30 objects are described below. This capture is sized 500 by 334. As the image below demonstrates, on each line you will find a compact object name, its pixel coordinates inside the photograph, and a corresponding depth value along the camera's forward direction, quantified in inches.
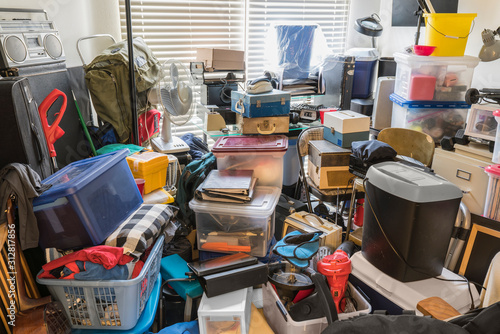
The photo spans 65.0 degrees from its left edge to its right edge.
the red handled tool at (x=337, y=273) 66.0
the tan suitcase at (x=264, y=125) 100.3
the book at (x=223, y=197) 80.4
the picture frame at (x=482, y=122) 81.8
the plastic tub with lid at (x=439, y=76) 98.0
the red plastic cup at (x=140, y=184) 82.2
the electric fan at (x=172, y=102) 98.5
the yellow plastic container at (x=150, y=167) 83.7
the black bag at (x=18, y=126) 60.7
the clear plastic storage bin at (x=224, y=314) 63.6
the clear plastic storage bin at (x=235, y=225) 80.4
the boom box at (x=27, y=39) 73.9
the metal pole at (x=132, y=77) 95.3
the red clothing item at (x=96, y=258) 56.4
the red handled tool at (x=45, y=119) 74.4
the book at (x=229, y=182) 80.7
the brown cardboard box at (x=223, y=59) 113.5
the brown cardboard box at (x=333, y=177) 92.7
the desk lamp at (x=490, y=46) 94.3
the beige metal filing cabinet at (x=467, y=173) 80.4
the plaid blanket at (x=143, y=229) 61.2
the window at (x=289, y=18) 141.2
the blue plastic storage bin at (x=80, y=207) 59.1
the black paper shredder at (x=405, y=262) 62.6
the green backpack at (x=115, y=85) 98.0
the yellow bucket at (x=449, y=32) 96.0
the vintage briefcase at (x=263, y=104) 98.0
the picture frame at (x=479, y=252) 70.2
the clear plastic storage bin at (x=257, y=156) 90.4
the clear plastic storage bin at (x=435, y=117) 100.3
